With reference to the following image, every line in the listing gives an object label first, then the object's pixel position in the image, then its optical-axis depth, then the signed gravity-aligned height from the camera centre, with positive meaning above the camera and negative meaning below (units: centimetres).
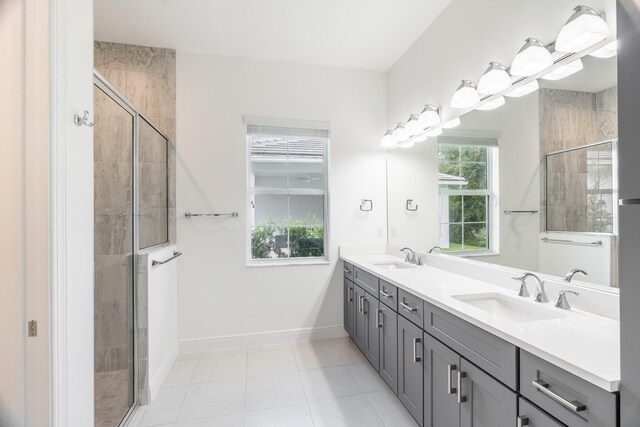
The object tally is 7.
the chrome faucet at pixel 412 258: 270 -41
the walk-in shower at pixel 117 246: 178 -21
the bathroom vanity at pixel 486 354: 90 -55
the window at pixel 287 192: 308 +22
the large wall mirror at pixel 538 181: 132 +17
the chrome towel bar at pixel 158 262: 217 -36
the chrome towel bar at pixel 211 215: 282 -1
